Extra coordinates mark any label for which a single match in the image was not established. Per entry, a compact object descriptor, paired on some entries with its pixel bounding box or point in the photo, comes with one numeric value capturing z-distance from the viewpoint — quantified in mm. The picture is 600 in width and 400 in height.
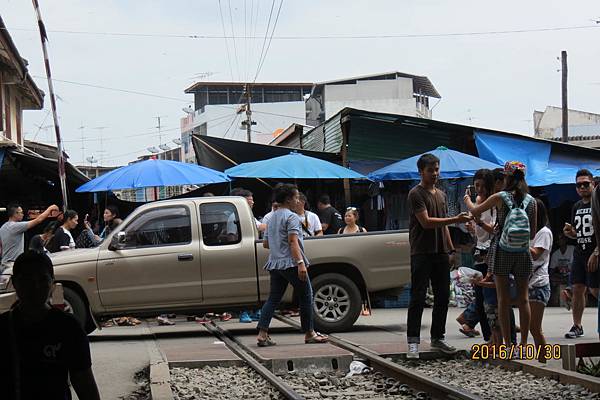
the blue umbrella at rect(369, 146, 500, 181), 15938
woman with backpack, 8289
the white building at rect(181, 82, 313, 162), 74688
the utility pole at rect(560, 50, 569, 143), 35219
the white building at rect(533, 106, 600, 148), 50969
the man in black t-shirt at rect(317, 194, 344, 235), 15883
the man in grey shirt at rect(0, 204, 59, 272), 11953
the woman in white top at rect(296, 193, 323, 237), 14250
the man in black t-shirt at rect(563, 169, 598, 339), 10656
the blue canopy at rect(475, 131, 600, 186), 18297
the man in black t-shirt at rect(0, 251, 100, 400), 3904
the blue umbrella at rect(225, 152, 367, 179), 16391
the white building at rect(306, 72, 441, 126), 63406
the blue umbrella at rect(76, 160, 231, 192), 15930
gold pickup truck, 11820
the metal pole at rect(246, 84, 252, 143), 45872
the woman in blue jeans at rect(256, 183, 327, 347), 10508
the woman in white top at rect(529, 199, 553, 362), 8806
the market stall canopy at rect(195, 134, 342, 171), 20422
